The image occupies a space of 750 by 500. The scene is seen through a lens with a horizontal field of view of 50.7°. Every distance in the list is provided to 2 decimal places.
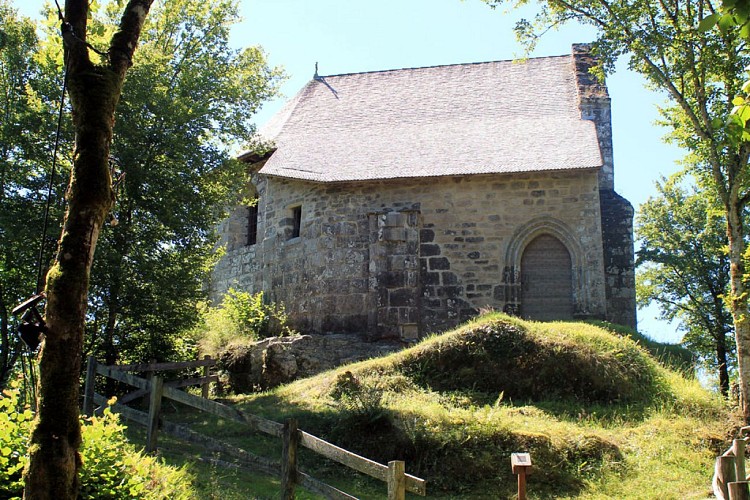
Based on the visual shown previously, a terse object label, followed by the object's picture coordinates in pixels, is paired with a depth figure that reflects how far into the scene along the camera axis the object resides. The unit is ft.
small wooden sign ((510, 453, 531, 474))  23.45
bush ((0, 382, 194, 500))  19.93
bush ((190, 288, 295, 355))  58.49
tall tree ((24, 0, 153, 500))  17.46
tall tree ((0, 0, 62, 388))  43.65
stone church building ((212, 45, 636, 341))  58.18
